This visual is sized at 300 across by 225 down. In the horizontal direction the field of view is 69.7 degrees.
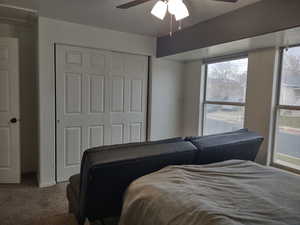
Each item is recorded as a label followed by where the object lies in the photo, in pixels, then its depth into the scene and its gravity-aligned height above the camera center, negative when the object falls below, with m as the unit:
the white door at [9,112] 2.96 -0.27
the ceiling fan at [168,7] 1.87 +0.80
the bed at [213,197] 1.06 -0.57
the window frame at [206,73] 3.31 +0.47
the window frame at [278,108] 2.81 -0.10
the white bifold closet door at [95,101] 3.19 -0.08
